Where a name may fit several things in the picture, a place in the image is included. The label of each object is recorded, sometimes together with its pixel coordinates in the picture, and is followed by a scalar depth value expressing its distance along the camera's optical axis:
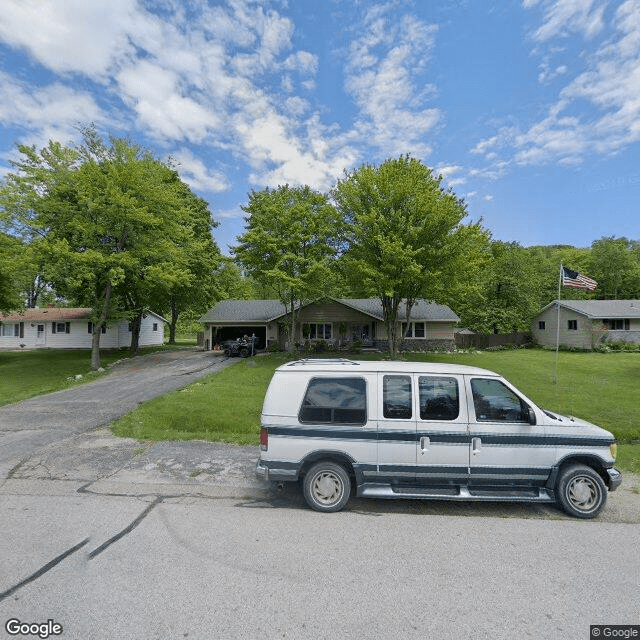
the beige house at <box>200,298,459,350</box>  31.47
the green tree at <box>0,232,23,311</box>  19.42
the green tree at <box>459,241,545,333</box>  37.31
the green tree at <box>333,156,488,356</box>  20.09
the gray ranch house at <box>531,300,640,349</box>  33.81
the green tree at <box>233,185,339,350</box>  23.08
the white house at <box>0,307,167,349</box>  35.22
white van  5.35
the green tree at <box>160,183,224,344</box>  32.56
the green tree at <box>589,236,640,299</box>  53.44
